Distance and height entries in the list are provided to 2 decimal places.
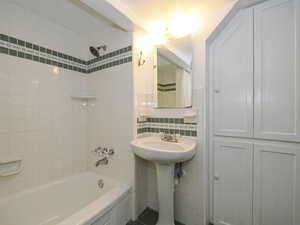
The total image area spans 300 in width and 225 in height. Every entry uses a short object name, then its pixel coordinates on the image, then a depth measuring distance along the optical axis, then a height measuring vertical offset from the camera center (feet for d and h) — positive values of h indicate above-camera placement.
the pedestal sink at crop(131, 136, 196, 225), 4.04 -1.68
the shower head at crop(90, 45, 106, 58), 5.92 +2.54
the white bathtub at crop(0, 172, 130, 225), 3.95 -3.05
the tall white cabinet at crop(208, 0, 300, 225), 3.70 -0.15
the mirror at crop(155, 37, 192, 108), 5.07 +1.42
